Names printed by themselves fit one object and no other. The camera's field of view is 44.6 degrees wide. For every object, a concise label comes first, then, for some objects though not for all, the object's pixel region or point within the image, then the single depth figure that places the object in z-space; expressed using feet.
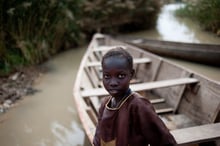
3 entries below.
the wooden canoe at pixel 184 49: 15.06
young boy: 4.19
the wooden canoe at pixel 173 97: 6.11
